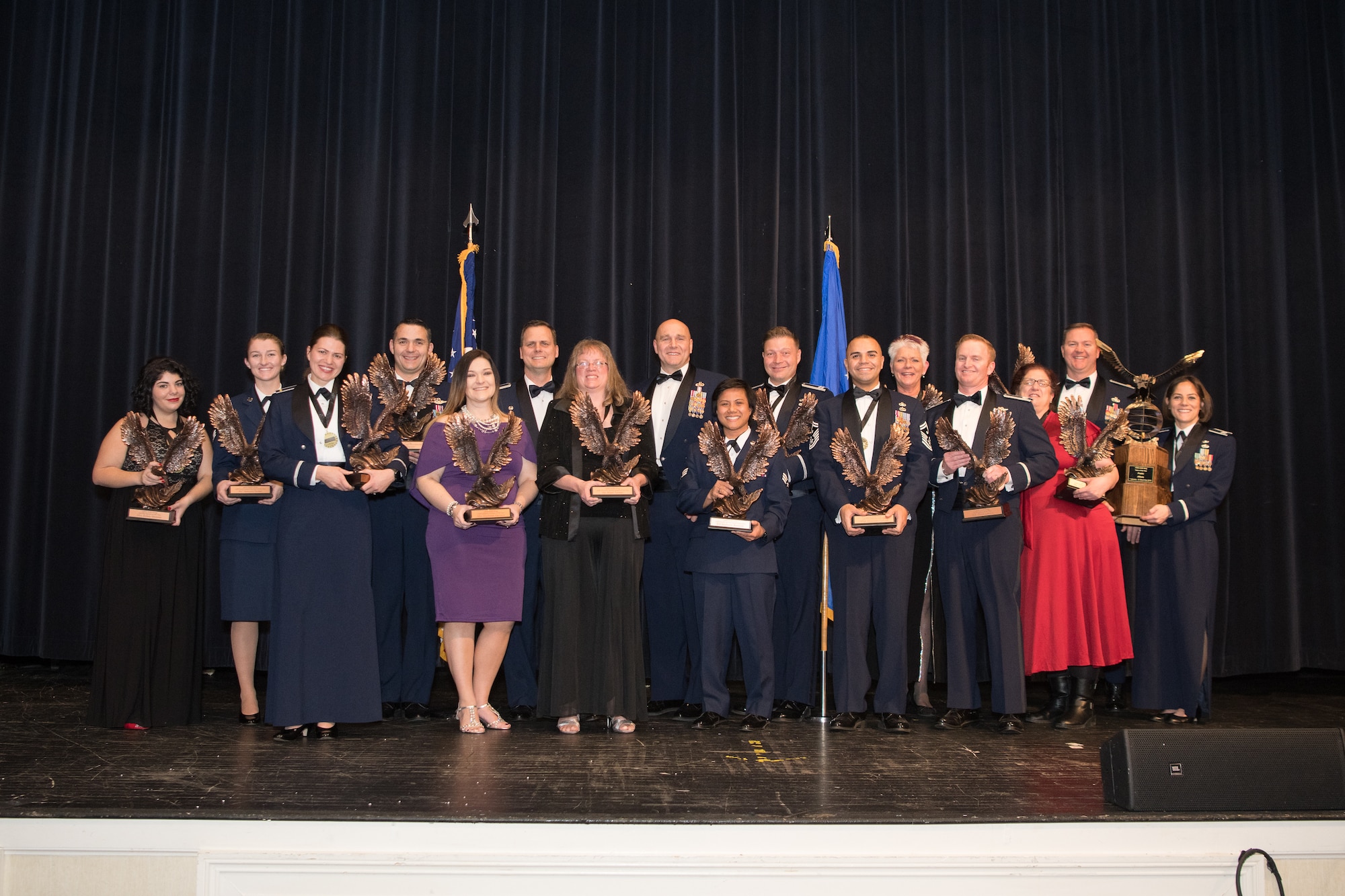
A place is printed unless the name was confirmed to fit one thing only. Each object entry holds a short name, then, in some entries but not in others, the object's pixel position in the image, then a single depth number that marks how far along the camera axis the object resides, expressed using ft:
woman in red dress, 15.62
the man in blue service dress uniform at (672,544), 15.94
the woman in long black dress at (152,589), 14.66
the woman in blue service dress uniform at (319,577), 13.74
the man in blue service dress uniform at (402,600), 15.72
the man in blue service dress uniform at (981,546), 14.92
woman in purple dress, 14.02
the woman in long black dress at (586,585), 14.24
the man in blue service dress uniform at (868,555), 14.88
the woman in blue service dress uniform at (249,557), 14.96
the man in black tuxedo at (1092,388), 17.43
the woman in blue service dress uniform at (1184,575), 15.83
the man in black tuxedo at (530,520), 15.96
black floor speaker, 10.09
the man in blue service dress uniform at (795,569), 15.93
